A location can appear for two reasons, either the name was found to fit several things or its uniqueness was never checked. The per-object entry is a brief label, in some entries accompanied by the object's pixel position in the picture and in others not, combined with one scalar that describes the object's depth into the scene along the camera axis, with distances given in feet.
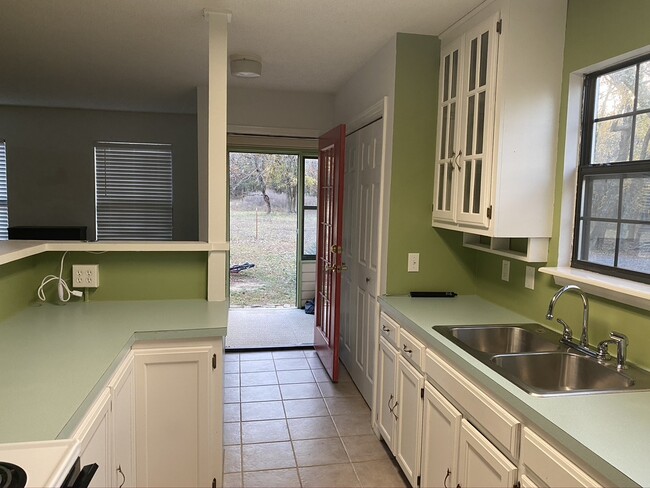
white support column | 8.24
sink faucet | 6.18
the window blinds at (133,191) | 18.40
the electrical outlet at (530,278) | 7.86
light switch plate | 9.60
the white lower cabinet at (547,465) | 4.14
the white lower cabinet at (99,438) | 4.73
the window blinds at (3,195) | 17.69
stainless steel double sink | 5.47
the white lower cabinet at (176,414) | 6.90
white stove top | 3.26
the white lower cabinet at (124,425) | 5.88
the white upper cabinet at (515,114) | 7.07
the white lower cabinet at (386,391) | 8.82
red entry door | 12.26
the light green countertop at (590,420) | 3.81
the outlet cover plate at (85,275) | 8.36
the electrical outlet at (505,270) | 8.61
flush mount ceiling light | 10.85
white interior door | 10.55
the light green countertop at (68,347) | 4.28
